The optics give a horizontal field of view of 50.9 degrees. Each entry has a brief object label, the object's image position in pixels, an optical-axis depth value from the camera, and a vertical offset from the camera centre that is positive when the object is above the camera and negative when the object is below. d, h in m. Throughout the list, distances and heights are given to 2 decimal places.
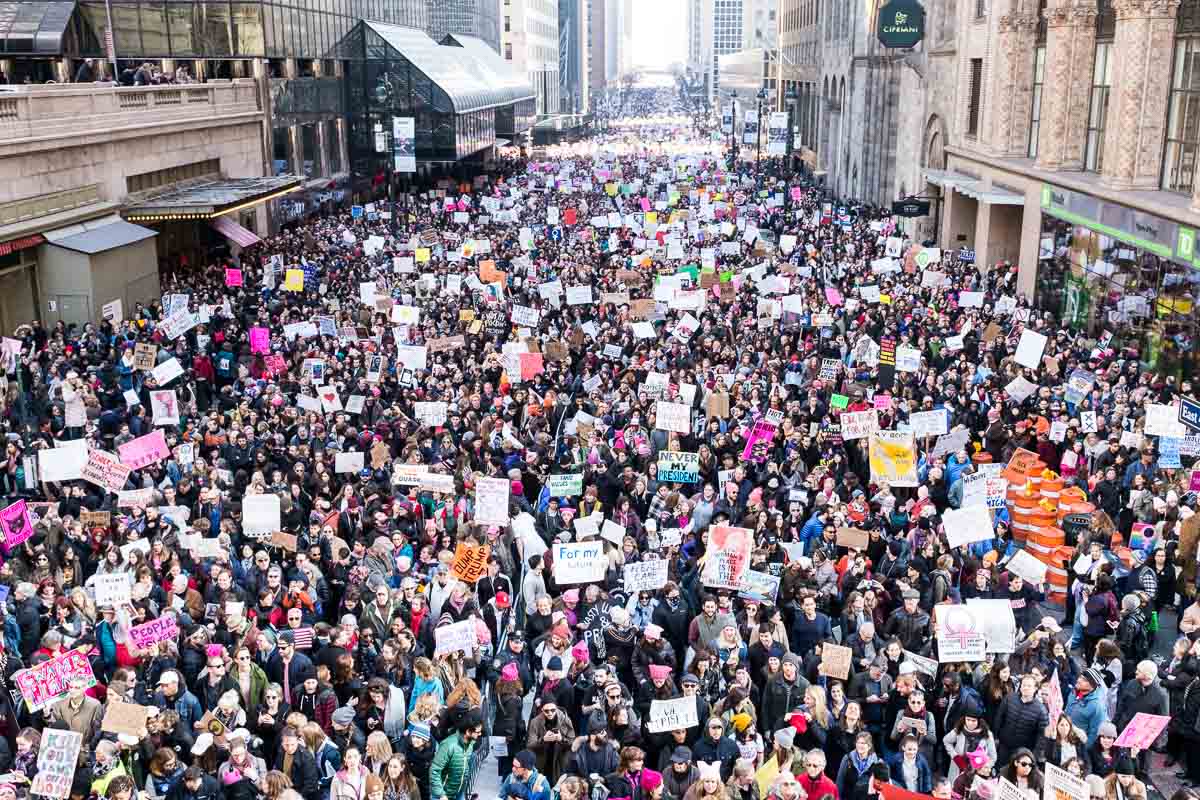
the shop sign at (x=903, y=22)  43.03 +1.42
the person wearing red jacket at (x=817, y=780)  9.02 -4.96
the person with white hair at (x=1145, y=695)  10.09 -4.93
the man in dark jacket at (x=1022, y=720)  9.90 -5.00
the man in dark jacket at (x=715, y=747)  9.54 -4.99
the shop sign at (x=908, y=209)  38.84 -4.30
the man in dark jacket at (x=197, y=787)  8.88 -4.90
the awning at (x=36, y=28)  41.62 +1.52
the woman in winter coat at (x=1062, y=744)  9.35 -4.97
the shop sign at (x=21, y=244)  25.75 -3.43
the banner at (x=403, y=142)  46.47 -2.55
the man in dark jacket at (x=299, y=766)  9.33 -4.98
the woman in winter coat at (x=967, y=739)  9.62 -5.05
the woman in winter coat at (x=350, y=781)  9.00 -4.92
